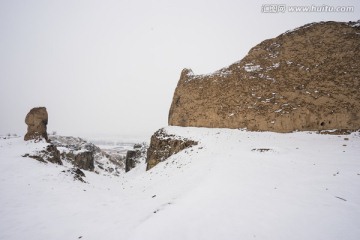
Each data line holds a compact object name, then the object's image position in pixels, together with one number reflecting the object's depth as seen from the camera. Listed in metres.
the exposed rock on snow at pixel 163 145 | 20.96
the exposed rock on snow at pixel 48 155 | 19.92
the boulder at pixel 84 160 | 42.79
